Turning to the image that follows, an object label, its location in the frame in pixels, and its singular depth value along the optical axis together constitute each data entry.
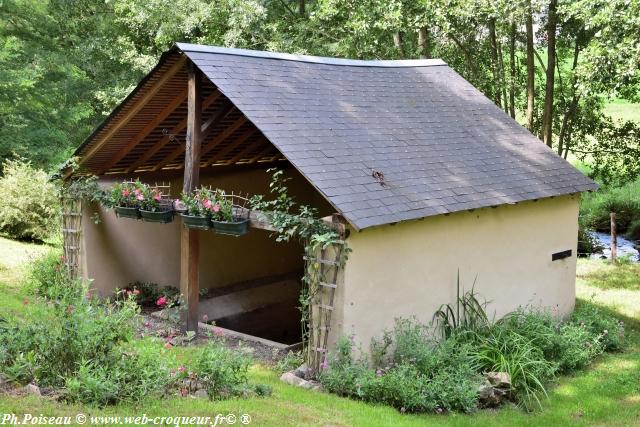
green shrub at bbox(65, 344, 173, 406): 5.48
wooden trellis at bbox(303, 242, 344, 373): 7.96
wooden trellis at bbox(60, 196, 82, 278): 10.84
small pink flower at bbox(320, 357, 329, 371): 7.91
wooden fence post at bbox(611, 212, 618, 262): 16.13
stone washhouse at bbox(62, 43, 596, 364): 8.34
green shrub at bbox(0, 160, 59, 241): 14.06
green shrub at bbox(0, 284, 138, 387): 5.81
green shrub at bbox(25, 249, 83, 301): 11.00
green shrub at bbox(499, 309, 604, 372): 9.49
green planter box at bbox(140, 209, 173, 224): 9.18
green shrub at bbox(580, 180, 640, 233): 21.25
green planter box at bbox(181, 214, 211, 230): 8.68
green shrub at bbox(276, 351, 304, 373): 8.37
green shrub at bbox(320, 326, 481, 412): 7.56
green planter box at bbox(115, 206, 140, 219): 9.48
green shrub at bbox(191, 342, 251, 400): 6.25
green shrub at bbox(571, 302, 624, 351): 10.81
